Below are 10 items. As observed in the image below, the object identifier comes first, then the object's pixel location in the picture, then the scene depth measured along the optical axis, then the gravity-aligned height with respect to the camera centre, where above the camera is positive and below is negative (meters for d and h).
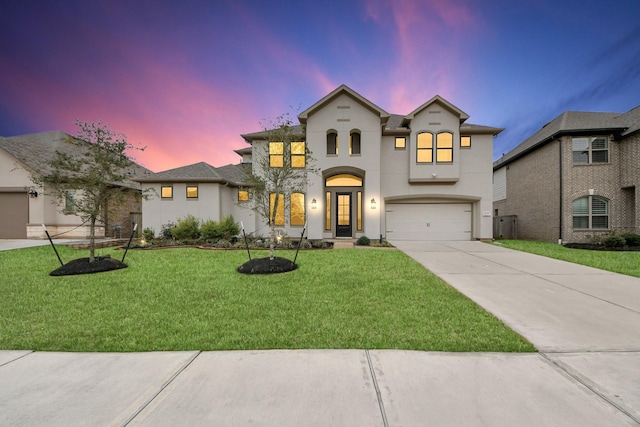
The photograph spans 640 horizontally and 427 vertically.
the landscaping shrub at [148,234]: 13.80 -1.12
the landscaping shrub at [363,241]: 12.48 -1.34
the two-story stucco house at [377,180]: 13.34 +1.97
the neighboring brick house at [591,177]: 13.34 +2.11
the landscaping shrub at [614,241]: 11.15 -1.17
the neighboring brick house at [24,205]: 14.16 +0.49
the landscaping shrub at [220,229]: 13.09 -0.82
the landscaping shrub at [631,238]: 11.45 -1.05
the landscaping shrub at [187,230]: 13.16 -0.85
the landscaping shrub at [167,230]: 14.36 -0.97
